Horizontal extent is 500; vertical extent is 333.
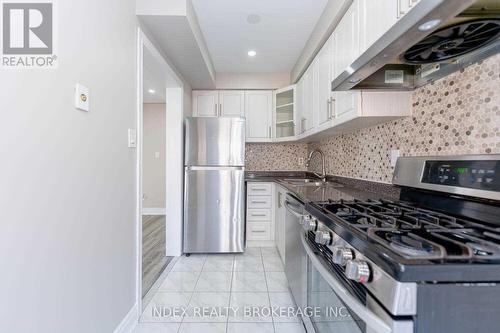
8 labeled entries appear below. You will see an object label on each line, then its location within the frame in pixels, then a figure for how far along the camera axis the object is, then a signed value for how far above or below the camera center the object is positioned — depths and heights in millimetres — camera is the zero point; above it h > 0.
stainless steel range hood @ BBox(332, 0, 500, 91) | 751 +470
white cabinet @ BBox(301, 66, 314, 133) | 2623 +638
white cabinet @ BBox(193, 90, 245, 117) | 3734 +848
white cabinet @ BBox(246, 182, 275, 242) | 3367 -662
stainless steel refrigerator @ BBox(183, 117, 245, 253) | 3088 -274
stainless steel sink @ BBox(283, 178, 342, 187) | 2459 -221
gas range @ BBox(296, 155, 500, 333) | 575 -223
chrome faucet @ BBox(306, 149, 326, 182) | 3070 -81
